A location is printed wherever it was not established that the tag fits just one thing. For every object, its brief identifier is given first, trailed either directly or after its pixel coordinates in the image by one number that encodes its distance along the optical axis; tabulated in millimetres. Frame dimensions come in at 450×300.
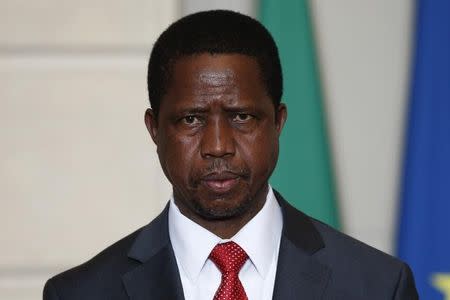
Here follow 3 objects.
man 3631
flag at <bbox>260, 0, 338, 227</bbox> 6312
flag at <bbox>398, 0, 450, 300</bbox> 6258
